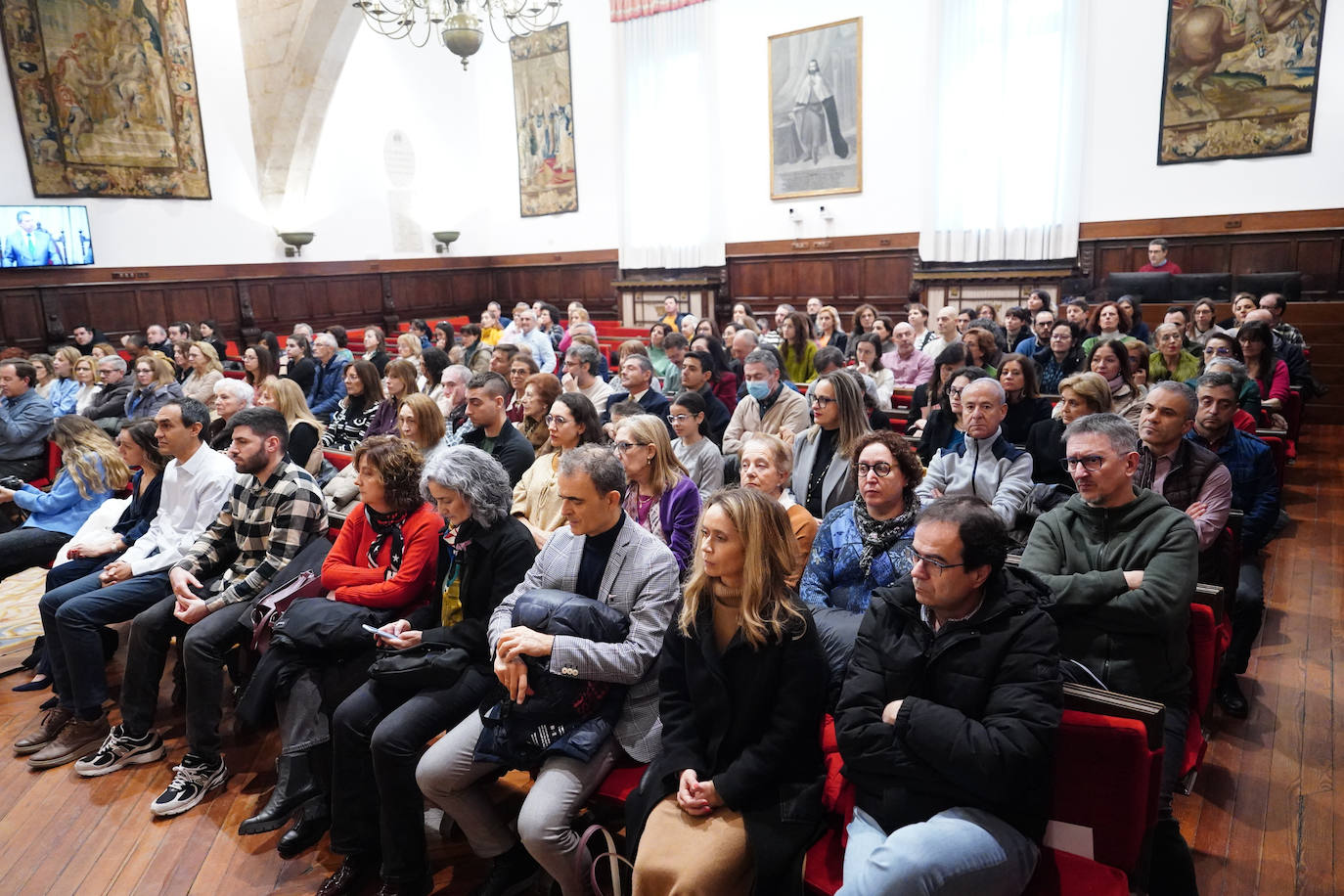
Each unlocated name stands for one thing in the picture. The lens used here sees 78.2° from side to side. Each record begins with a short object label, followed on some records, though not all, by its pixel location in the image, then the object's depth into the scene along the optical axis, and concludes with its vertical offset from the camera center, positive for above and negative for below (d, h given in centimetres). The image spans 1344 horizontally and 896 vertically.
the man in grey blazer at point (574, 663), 218 -102
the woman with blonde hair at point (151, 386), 646 -73
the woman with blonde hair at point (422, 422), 404 -66
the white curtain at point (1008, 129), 910 +152
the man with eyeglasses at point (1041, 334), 668 -56
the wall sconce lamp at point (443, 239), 1446 +76
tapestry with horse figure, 775 +170
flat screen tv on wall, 1007 +72
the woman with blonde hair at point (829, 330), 789 -55
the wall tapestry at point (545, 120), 1326 +256
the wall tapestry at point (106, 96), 1004 +248
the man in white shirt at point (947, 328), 716 -52
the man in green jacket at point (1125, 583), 215 -85
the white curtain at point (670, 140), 1166 +195
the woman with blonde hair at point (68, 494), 429 -103
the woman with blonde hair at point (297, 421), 446 -72
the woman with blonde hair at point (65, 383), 726 -78
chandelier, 775 +245
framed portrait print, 1039 +205
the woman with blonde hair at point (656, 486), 305 -78
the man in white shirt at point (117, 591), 334 -121
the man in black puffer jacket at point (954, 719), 169 -95
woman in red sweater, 275 -100
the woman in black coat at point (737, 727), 188 -108
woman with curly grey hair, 241 -124
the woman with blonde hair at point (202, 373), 720 -71
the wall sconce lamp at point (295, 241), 1262 +70
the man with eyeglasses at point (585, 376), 551 -64
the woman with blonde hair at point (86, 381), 714 -74
